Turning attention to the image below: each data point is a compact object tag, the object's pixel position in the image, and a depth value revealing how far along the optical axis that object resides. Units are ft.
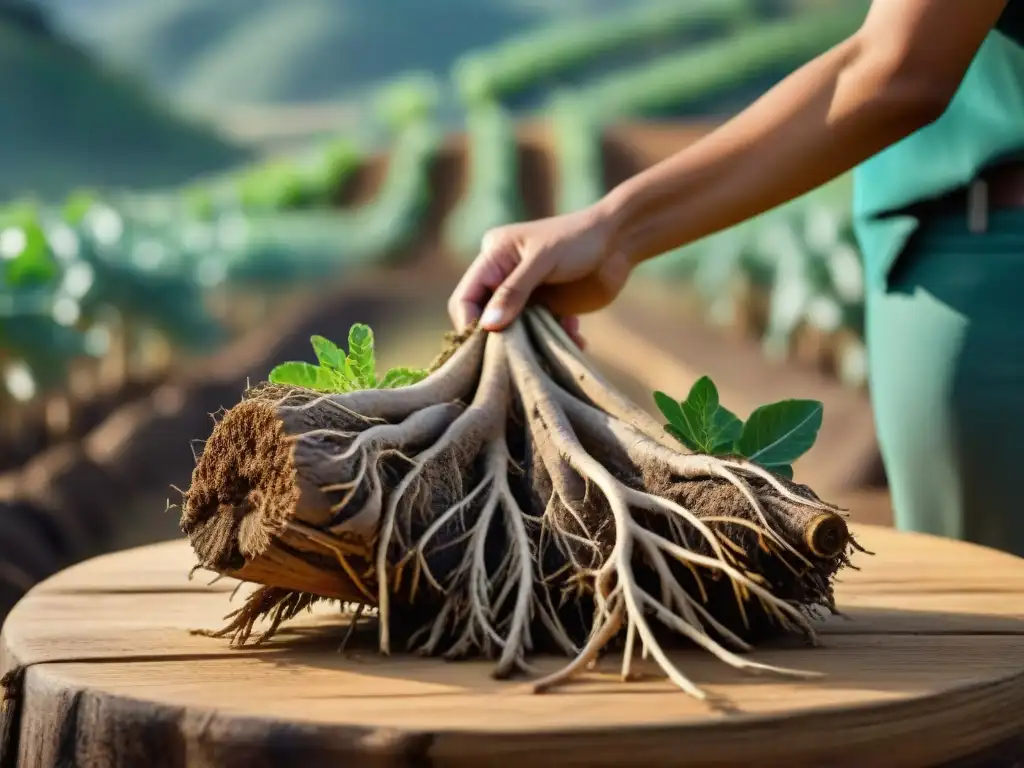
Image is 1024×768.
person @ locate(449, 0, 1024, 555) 5.30
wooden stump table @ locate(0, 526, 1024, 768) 3.40
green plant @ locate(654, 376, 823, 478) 5.01
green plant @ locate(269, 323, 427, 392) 5.04
